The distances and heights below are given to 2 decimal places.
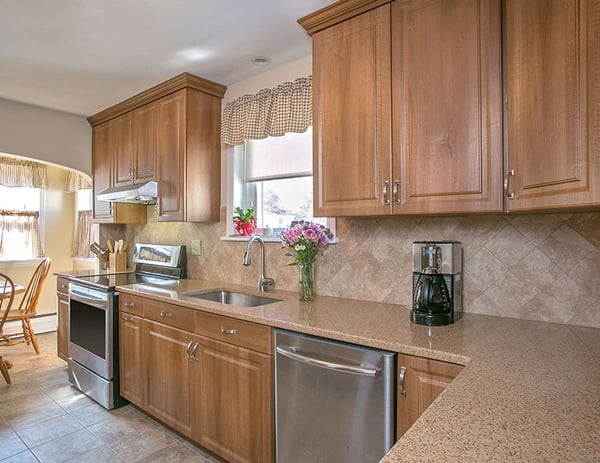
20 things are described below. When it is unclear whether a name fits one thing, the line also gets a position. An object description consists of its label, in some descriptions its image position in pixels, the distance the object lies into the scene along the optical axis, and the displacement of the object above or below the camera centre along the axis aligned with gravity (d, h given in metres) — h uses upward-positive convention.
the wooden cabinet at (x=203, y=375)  1.83 -0.79
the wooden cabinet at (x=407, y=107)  1.50 +0.54
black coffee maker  1.63 -0.22
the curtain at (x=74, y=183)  5.11 +0.65
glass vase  2.22 -0.29
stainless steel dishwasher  1.41 -0.67
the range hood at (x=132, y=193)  2.98 +0.31
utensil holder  3.73 -0.29
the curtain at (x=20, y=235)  4.69 -0.04
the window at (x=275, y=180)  2.58 +0.36
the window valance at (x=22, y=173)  4.65 +0.72
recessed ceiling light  2.52 +1.12
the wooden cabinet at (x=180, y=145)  2.85 +0.67
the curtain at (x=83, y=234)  5.09 -0.03
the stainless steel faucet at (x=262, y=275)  2.53 -0.29
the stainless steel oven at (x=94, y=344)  2.72 -0.83
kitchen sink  2.51 -0.44
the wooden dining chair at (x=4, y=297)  3.22 -0.60
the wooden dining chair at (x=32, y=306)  3.97 -0.77
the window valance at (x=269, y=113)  2.42 +0.79
